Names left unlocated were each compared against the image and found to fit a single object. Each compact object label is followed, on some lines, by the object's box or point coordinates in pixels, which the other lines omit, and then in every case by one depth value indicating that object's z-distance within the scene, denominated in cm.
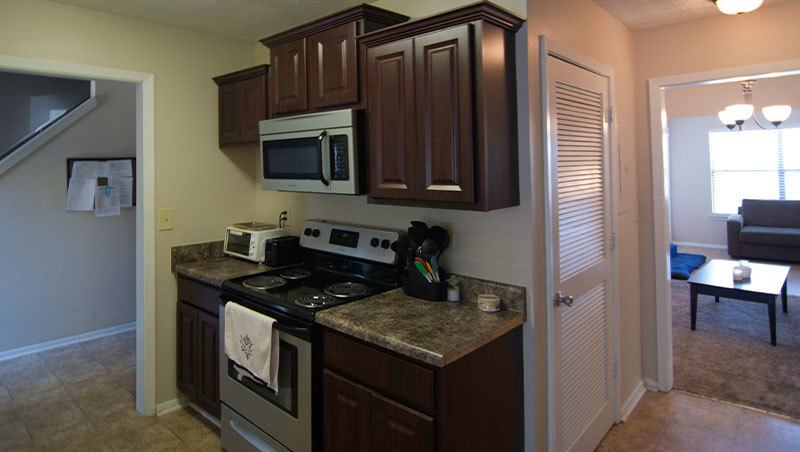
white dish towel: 196
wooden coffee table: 363
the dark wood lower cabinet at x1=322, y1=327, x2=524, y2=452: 146
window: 704
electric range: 186
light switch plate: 276
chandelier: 516
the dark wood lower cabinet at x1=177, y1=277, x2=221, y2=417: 251
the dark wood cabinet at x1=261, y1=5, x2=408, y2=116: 205
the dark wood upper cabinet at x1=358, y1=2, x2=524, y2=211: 163
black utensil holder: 197
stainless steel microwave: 206
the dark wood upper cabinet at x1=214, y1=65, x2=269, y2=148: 269
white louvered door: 200
